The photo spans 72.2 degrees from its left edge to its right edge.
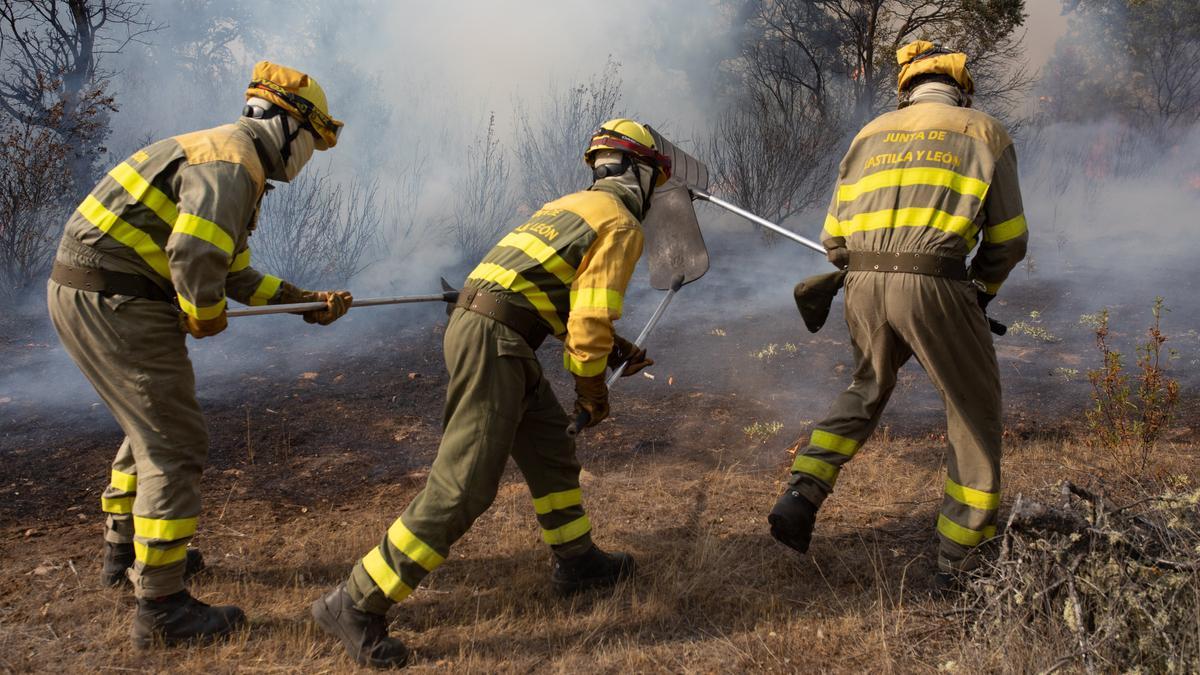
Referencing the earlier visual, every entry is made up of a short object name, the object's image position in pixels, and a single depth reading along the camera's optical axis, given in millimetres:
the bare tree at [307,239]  7570
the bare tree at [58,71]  7617
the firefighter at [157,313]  2639
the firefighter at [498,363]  2529
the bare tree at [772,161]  9688
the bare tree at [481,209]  8797
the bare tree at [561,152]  9117
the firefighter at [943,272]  2805
